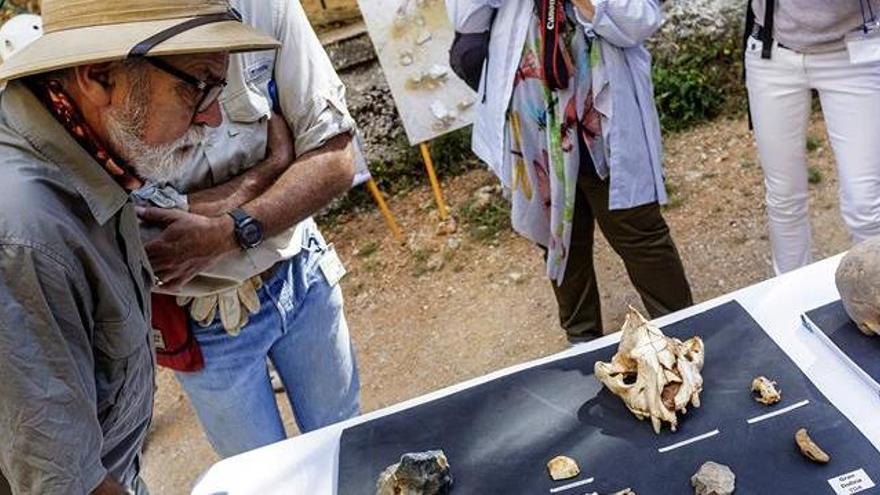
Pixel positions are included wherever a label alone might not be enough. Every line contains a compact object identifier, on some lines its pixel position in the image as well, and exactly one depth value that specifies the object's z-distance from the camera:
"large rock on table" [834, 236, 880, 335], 1.67
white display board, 3.79
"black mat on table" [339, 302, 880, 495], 1.60
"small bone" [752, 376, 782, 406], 1.71
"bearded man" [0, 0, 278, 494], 1.33
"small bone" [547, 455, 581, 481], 1.69
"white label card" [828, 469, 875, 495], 1.49
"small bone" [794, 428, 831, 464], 1.55
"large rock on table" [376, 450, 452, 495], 1.71
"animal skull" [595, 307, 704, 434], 1.73
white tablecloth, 1.81
